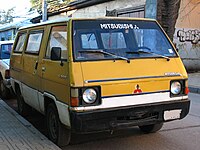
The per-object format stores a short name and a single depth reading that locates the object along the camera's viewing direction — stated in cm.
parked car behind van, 950
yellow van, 470
